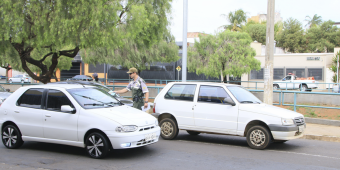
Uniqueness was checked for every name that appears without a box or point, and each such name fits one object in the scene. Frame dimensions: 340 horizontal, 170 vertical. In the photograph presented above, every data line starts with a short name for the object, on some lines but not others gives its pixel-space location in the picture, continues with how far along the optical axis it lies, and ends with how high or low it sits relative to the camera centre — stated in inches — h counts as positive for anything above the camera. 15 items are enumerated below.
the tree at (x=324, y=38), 2098.2 +289.2
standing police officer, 347.3 -13.9
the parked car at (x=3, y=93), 521.9 -29.8
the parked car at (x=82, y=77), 1184.8 -0.4
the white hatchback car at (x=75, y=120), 248.2 -36.3
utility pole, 451.2 +31.6
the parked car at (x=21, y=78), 1978.1 -11.3
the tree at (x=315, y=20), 2881.4 +549.2
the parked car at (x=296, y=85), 1122.4 -21.6
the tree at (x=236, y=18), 2485.2 +486.4
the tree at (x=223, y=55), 1107.9 +83.7
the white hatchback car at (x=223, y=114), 293.9 -36.4
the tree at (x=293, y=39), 2195.6 +288.0
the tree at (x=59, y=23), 597.3 +104.3
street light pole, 496.4 +66.2
